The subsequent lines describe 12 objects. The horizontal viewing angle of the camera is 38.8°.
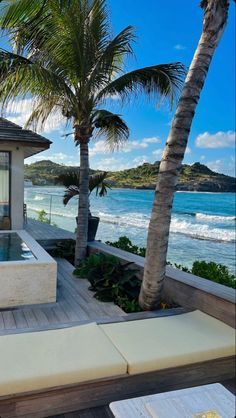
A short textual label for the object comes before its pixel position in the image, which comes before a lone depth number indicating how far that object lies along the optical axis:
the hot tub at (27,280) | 4.66
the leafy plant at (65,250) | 7.67
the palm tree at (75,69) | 5.66
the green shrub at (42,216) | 15.02
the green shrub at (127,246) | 7.00
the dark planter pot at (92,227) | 7.89
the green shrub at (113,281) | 4.84
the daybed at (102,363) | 2.57
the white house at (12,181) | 8.23
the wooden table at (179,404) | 2.05
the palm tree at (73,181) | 8.71
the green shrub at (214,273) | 4.87
